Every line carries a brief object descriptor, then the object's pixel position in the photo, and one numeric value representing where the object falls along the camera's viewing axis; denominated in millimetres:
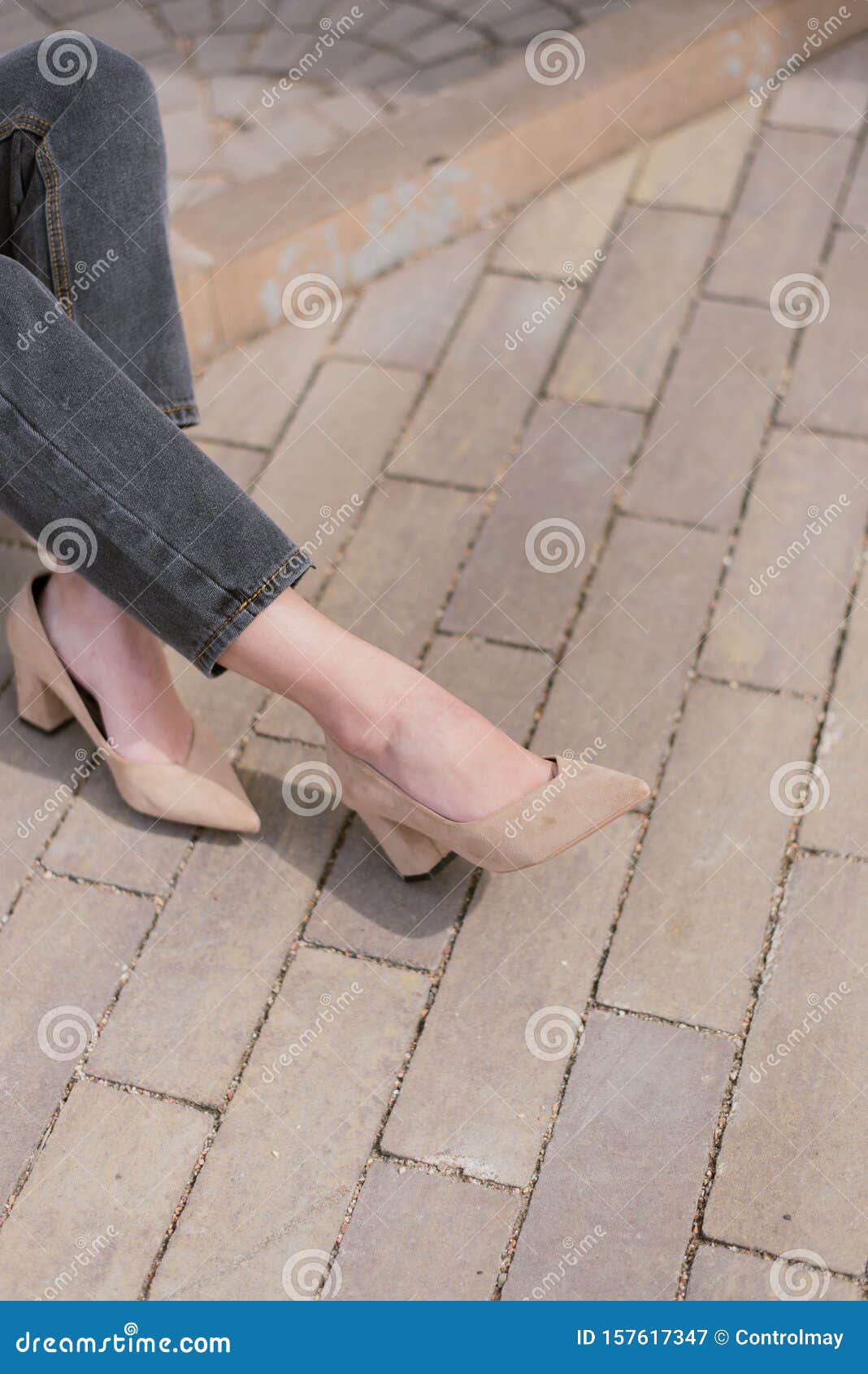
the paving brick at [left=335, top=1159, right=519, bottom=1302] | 1573
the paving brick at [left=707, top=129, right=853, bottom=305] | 2832
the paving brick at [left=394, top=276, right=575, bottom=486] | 2531
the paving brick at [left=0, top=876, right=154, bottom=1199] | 1741
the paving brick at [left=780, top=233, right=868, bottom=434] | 2555
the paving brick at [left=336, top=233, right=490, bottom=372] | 2740
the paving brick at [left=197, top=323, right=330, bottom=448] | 2627
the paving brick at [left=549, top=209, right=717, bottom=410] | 2645
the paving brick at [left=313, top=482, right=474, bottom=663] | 2270
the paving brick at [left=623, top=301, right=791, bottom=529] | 2436
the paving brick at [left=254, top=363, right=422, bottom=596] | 2428
